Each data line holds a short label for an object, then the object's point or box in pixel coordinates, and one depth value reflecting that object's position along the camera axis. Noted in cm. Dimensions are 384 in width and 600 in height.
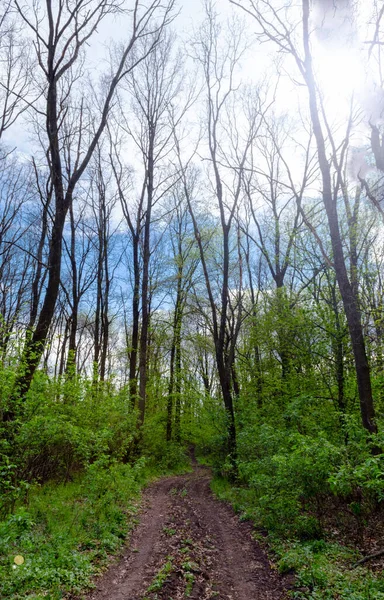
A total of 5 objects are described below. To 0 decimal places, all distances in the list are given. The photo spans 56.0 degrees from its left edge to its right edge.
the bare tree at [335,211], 739
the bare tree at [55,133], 818
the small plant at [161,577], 463
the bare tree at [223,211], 1341
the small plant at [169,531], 711
